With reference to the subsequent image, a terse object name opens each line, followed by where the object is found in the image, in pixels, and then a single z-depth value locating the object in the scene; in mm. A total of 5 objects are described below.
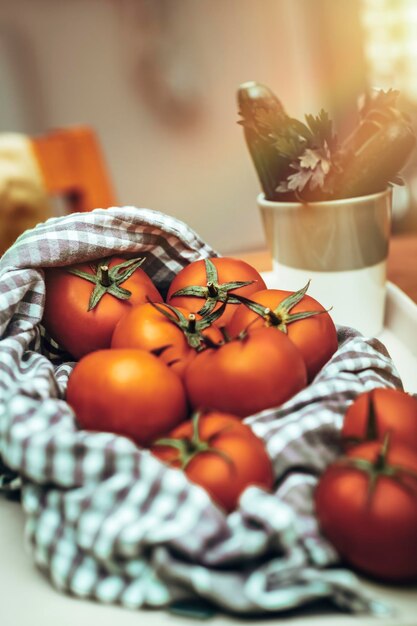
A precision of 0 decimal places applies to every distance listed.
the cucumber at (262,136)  592
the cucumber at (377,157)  565
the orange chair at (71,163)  1133
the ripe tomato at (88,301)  470
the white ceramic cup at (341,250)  600
